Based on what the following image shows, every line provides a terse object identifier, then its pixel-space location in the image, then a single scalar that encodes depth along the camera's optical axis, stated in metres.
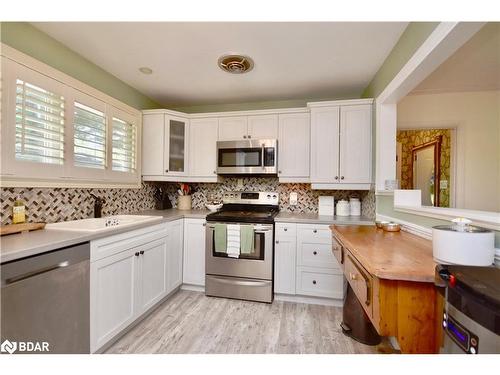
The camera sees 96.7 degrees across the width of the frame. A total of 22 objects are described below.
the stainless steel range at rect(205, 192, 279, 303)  2.38
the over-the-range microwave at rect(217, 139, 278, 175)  2.66
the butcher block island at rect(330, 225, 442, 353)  0.86
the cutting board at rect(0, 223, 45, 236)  1.33
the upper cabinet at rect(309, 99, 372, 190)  2.42
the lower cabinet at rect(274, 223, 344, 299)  2.33
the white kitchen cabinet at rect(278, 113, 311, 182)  2.65
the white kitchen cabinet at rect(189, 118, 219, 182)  2.88
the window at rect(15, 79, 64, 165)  1.45
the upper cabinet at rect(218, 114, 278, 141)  2.73
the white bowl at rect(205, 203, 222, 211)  2.96
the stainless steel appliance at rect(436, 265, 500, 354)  0.55
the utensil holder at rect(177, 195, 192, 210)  3.11
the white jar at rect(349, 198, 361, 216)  2.66
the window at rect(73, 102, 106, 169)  1.86
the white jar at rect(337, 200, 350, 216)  2.63
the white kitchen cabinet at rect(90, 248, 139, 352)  1.50
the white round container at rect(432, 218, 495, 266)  0.88
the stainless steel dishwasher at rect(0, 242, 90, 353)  1.07
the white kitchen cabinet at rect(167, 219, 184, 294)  2.37
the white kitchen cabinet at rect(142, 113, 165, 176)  2.74
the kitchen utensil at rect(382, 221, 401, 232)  1.68
